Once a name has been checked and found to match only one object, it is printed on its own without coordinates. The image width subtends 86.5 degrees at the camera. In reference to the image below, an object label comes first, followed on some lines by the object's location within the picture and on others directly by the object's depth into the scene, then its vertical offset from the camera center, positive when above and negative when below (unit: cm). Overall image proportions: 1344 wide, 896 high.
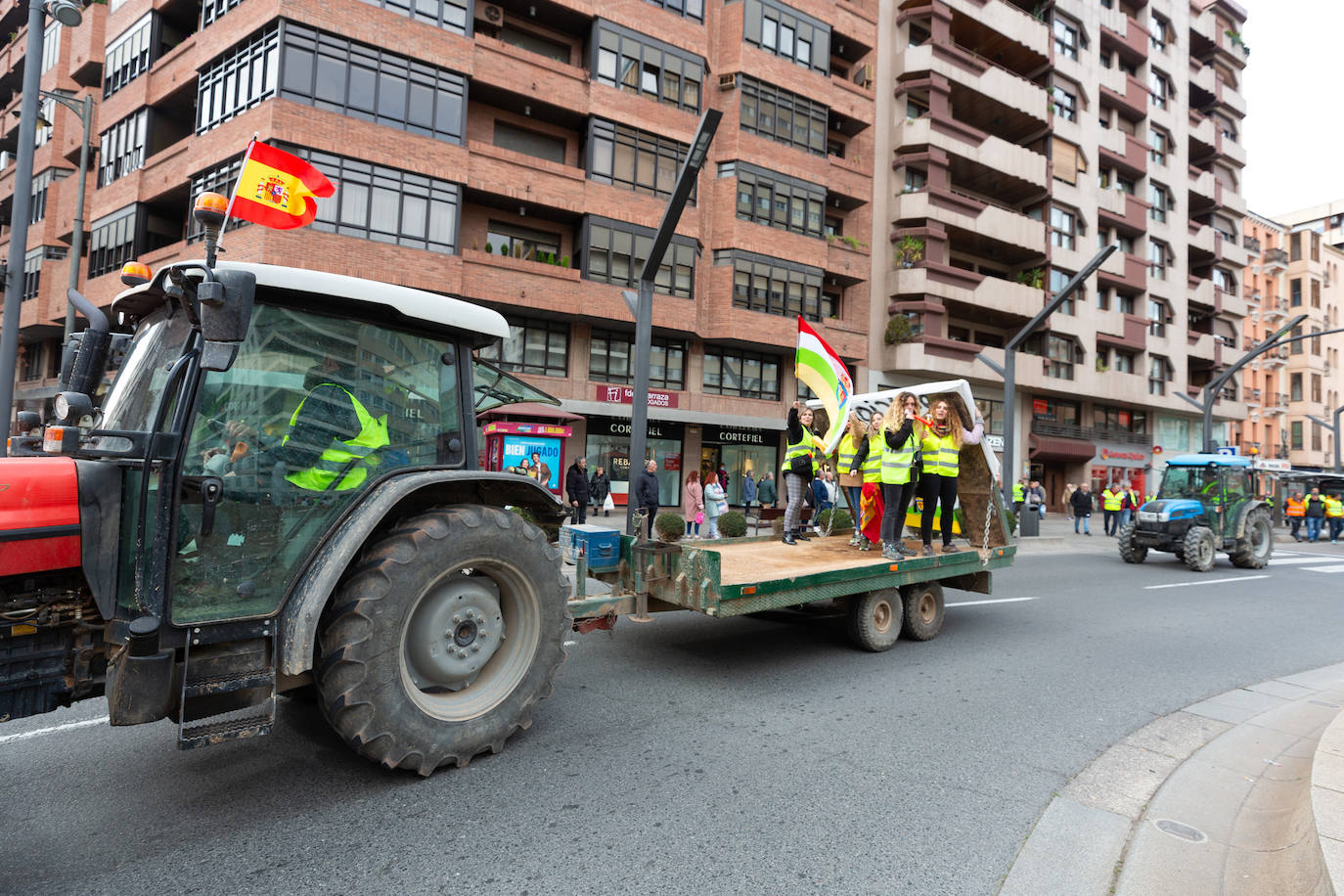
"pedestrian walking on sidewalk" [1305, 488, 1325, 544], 2441 -33
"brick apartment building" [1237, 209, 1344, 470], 5044 +1105
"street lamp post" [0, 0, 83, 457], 947 +332
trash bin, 1958 -83
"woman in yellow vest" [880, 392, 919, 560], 697 +22
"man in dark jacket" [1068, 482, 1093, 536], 2265 -29
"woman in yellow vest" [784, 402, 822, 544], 841 +20
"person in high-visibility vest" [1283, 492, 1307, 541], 2483 -27
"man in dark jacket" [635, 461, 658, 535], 1411 -33
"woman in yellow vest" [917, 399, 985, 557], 725 +32
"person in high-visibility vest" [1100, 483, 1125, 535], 2191 -14
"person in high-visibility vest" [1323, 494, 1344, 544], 2436 -24
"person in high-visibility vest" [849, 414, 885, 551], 764 -2
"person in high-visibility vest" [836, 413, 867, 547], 833 +25
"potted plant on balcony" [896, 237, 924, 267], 2927 +970
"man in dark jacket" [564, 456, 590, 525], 1667 -31
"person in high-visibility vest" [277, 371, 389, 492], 343 +11
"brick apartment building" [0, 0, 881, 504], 1861 +928
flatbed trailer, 507 -75
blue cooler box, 530 -54
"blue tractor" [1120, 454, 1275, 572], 1427 -37
